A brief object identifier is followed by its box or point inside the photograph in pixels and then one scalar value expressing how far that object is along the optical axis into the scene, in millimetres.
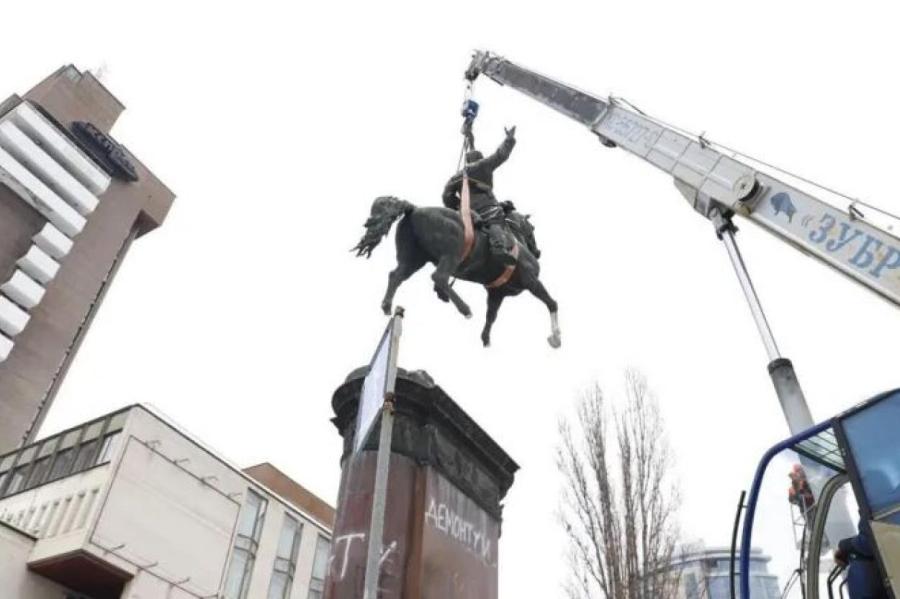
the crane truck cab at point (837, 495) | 3660
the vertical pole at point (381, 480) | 3068
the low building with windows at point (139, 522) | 24656
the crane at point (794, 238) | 3869
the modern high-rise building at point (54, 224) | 48875
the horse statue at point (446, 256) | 6988
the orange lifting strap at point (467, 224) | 7160
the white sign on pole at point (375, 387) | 3430
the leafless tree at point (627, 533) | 12281
